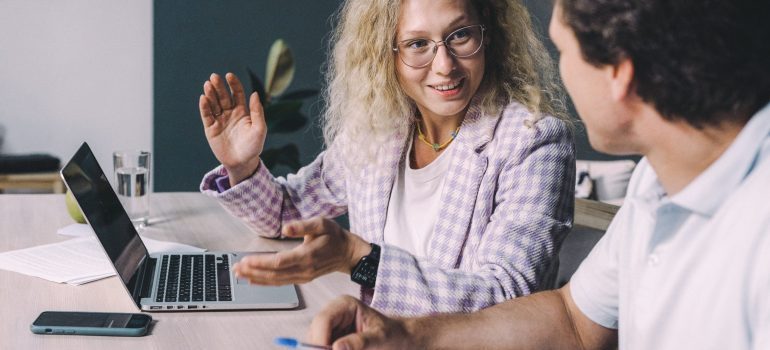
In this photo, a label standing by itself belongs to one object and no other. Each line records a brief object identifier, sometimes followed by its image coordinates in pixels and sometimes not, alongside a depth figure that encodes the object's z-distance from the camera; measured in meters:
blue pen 0.89
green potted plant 3.37
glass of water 1.78
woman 1.24
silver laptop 1.23
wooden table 1.09
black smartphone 1.11
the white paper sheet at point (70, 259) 1.38
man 0.79
